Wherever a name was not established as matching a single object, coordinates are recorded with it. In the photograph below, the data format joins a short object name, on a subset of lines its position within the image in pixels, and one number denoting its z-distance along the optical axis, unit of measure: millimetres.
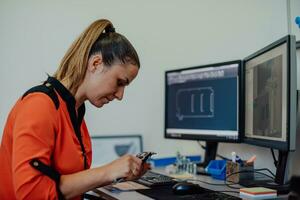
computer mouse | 1366
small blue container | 1712
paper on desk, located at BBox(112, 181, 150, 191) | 1499
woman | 1096
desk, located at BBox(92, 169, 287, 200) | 1361
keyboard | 1556
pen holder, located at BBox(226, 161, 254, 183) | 1617
